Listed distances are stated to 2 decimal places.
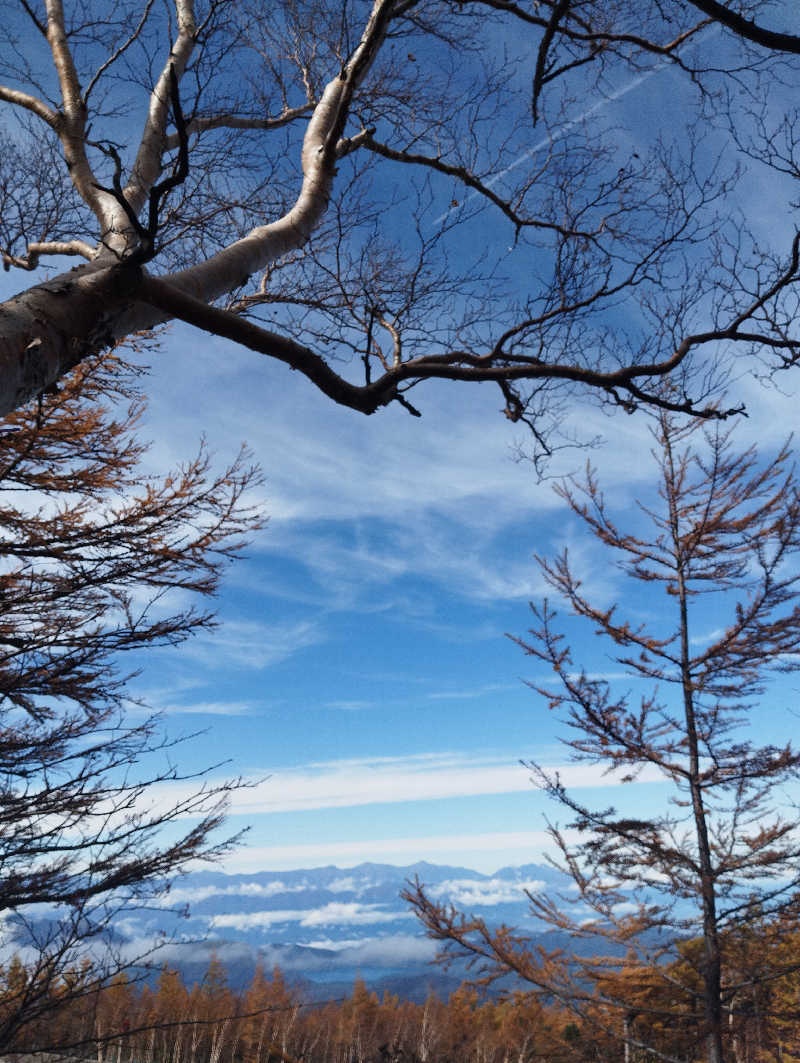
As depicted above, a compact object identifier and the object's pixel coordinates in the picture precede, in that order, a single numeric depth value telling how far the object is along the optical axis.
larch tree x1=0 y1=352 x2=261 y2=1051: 3.51
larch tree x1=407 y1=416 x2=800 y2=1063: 7.72
